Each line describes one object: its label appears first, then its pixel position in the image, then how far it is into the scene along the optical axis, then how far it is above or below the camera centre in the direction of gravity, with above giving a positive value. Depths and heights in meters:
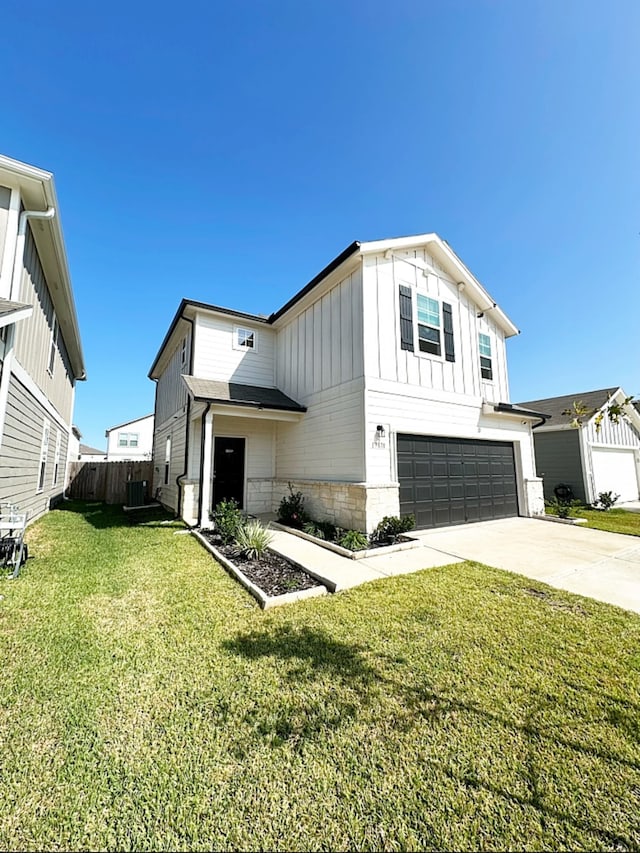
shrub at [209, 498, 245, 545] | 7.19 -1.15
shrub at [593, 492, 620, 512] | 13.70 -1.38
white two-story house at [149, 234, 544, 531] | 8.16 +1.82
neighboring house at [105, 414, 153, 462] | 31.84 +2.81
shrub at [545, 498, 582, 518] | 10.18 -1.39
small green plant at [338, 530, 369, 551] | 6.62 -1.44
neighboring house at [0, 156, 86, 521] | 5.82 +3.10
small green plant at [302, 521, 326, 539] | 7.72 -1.43
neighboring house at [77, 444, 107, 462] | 36.27 +1.55
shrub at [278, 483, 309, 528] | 8.91 -1.16
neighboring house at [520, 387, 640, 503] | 14.61 +0.64
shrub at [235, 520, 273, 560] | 6.21 -1.35
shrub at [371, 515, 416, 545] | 7.20 -1.27
